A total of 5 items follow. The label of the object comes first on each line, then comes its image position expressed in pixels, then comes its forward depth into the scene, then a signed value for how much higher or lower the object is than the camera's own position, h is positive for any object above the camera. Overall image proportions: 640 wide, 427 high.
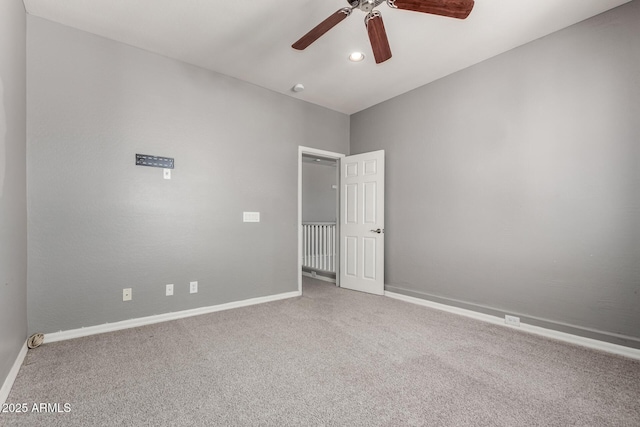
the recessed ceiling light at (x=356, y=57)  3.05 +1.68
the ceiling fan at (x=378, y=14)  1.78 +1.30
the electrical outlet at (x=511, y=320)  2.96 -1.09
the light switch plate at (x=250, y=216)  3.73 -0.04
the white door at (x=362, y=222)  4.25 -0.13
